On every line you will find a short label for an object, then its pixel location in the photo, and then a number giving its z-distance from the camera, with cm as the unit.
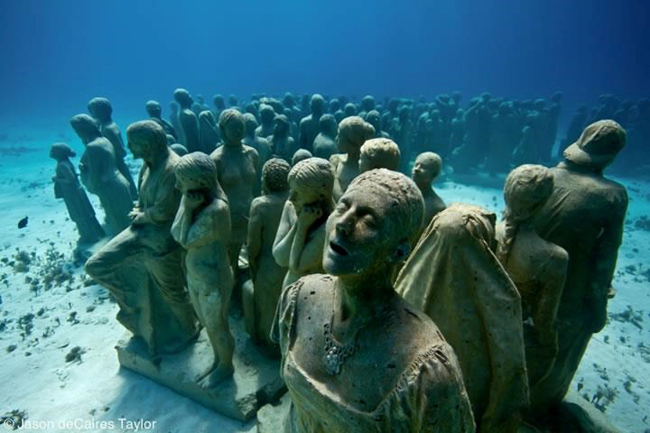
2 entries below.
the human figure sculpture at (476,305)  213
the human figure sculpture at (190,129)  940
